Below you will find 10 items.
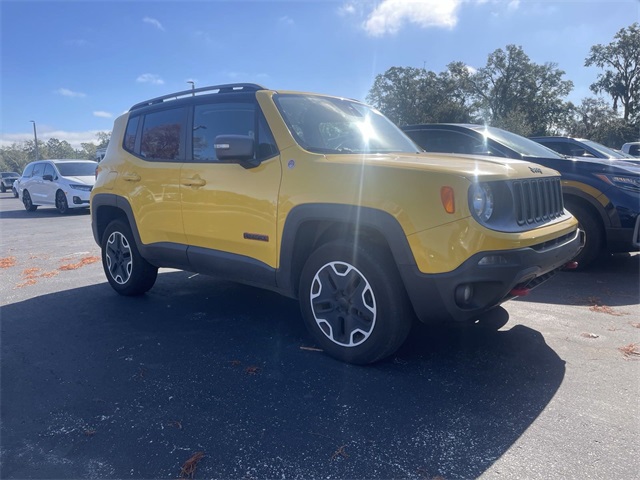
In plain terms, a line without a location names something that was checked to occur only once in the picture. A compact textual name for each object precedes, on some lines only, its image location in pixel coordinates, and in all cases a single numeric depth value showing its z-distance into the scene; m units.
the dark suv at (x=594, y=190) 5.48
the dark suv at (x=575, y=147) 8.20
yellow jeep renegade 2.89
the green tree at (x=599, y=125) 42.62
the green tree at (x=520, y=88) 50.19
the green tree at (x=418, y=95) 46.72
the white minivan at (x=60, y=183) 14.94
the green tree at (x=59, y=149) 100.91
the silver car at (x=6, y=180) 41.23
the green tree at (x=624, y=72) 44.31
